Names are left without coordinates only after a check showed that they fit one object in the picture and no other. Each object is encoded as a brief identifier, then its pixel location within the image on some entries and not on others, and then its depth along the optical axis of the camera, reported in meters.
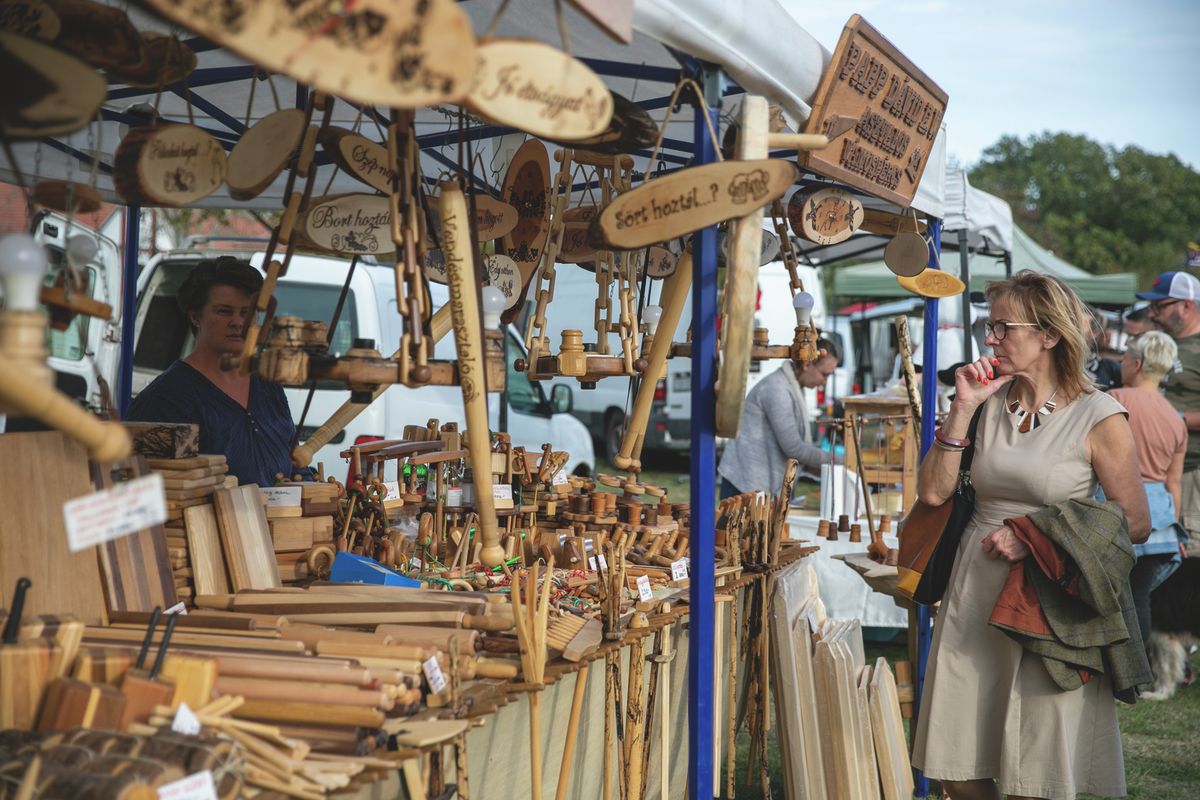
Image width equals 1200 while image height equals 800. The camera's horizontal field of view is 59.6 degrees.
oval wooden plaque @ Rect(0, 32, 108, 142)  1.50
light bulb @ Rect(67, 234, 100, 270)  1.68
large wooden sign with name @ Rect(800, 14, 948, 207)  2.80
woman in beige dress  2.81
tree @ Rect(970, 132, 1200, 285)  35.16
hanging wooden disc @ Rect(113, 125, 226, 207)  2.09
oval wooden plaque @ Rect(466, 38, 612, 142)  1.52
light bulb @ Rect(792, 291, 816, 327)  3.38
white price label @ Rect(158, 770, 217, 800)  1.44
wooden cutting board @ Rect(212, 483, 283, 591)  2.44
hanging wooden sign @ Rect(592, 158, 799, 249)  2.04
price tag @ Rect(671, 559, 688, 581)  3.36
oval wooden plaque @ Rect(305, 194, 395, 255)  2.43
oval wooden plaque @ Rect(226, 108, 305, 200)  2.18
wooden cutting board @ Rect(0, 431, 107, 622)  1.99
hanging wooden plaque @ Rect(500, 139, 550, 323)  3.38
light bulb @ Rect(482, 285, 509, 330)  2.15
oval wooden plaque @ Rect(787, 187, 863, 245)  3.40
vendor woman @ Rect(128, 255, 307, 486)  3.22
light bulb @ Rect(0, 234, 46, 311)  1.40
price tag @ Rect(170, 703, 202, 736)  1.61
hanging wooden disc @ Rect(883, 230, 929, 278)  3.80
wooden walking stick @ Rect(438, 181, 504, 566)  1.97
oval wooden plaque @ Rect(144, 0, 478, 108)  1.23
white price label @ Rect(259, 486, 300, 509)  2.71
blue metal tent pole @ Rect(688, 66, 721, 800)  2.46
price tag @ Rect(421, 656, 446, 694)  2.03
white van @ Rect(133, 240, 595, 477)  6.13
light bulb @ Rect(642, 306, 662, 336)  3.18
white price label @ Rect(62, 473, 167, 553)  1.47
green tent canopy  12.42
